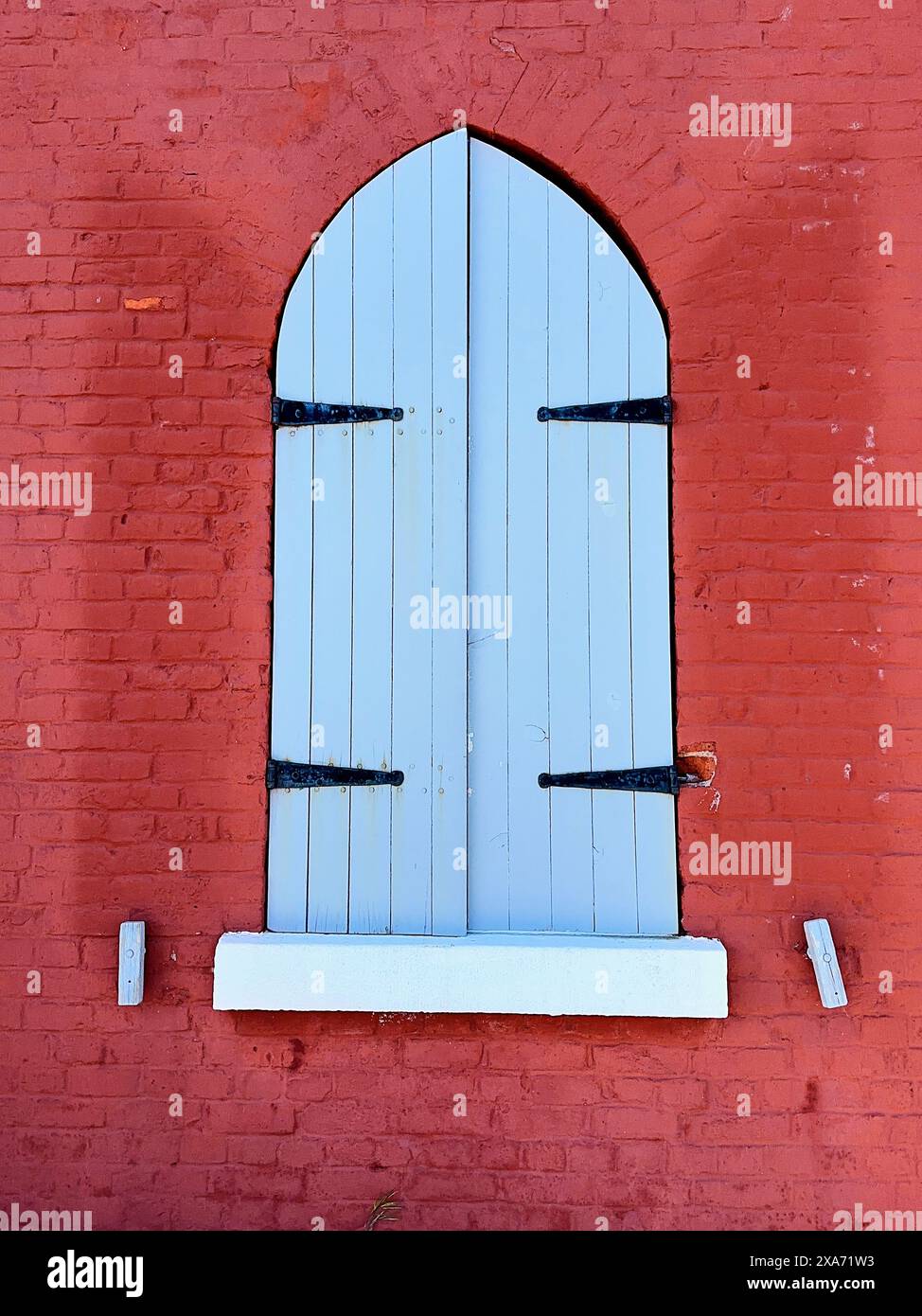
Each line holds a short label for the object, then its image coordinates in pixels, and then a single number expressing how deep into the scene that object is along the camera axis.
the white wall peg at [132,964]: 2.79
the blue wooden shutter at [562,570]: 2.89
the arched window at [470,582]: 2.89
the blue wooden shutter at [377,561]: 2.90
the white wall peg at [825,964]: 2.73
